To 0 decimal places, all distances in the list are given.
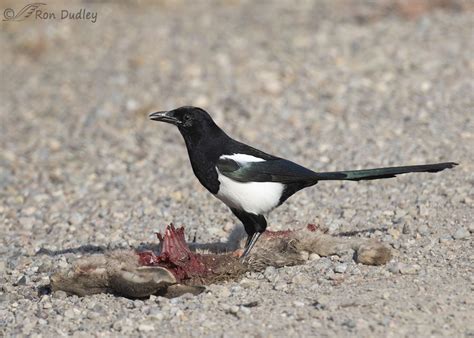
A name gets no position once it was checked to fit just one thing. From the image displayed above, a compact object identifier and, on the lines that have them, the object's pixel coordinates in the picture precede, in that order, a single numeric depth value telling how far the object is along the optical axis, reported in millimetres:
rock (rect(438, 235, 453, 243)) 10664
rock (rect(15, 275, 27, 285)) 10891
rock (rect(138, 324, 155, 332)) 8656
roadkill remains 9539
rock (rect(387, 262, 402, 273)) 9750
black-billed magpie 10578
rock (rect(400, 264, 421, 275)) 9664
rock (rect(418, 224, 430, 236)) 11094
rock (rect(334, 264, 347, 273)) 9867
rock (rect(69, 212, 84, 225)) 13623
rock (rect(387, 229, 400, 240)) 11055
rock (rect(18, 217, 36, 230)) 13789
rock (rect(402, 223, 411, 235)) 11211
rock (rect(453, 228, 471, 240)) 10734
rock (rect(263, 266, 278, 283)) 9934
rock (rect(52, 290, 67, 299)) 9961
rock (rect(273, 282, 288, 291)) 9580
